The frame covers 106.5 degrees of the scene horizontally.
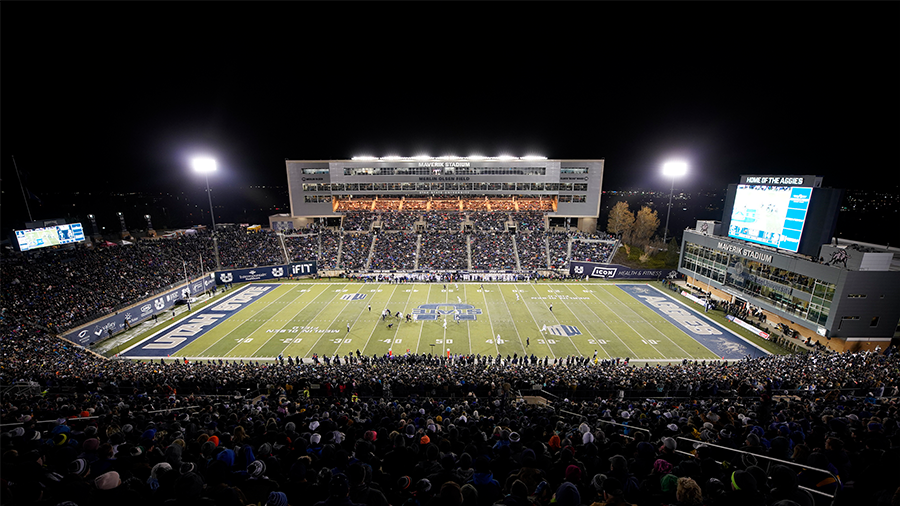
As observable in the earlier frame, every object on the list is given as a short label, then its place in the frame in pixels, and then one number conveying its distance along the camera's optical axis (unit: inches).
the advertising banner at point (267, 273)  1568.7
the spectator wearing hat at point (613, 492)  137.1
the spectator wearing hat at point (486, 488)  159.9
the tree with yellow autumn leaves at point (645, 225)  2113.7
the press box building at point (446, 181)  2319.1
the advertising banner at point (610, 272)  1656.0
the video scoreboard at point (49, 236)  1220.5
